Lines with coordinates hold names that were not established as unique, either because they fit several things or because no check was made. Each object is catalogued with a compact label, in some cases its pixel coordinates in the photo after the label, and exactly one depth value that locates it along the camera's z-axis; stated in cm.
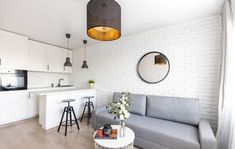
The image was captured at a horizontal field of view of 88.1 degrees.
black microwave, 303
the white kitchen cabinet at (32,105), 348
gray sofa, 176
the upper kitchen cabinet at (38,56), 368
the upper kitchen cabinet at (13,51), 295
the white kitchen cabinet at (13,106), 296
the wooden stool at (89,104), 351
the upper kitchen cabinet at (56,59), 415
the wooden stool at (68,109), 291
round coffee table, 157
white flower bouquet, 177
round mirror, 277
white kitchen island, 285
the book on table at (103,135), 175
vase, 181
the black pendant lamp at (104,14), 139
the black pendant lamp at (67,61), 305
